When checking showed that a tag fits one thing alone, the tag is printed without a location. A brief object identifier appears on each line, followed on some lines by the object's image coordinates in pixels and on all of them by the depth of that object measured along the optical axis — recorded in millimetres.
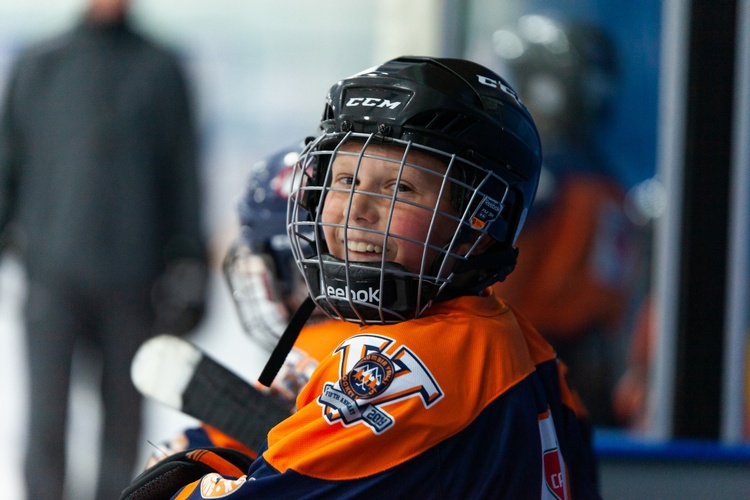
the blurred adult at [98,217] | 7122
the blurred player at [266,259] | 5201
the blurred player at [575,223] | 7742
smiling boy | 4639
